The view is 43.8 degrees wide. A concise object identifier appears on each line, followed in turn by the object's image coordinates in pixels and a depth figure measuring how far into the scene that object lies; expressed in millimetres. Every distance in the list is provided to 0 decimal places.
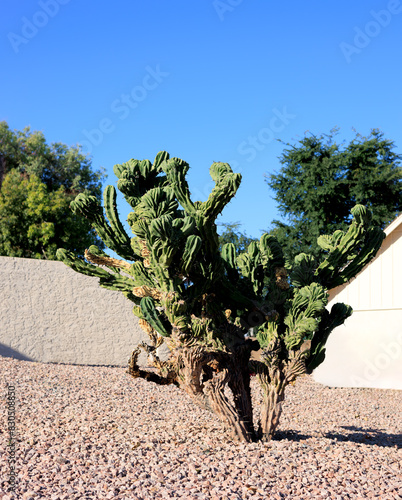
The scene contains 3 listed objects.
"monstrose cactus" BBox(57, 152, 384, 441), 5262
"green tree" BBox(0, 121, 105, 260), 20625
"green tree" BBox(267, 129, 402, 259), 20531
